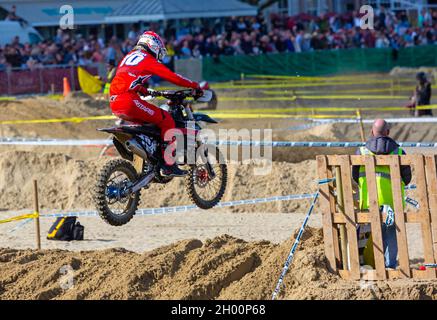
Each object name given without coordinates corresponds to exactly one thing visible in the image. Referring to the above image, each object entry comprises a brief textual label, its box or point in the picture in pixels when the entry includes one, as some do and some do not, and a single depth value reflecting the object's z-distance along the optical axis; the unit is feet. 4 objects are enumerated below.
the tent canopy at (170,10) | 114.11
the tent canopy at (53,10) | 124.16
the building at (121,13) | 115.24
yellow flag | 89.20
